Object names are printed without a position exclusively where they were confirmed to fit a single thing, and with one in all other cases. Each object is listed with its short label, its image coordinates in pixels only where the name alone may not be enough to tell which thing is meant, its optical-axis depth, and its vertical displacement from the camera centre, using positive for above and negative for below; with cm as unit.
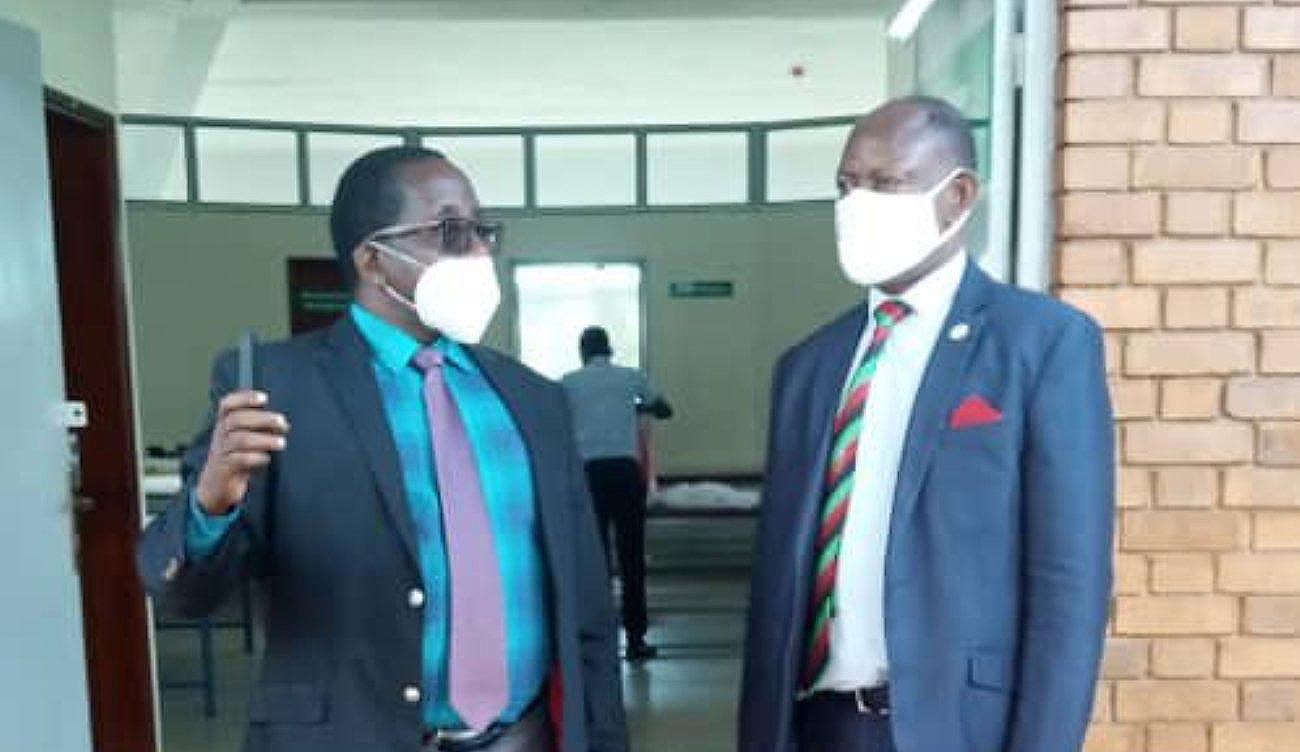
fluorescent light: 240 +71
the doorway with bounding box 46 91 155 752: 288 -37
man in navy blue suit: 122 -28
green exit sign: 733 +3
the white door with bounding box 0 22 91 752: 212 -37
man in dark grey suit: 122 -29
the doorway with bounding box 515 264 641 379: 743 -11
